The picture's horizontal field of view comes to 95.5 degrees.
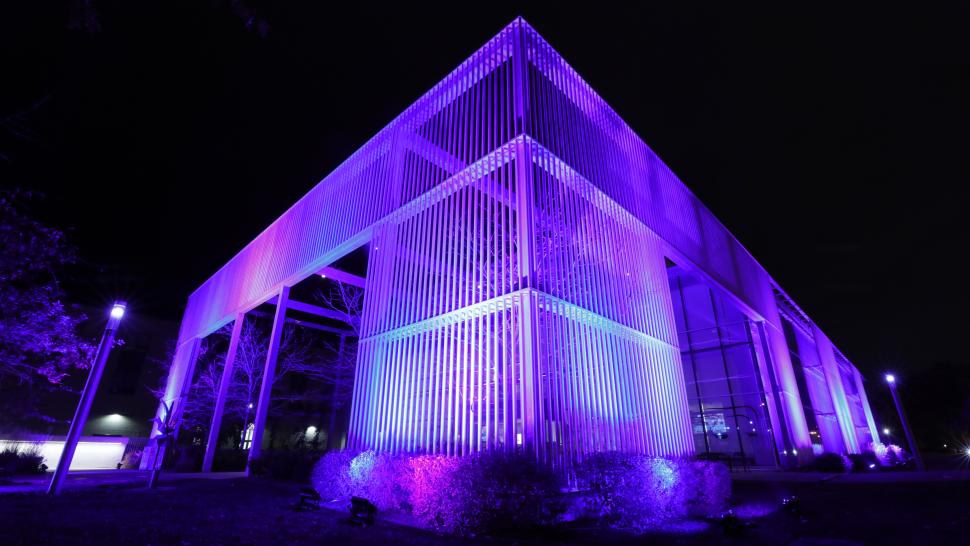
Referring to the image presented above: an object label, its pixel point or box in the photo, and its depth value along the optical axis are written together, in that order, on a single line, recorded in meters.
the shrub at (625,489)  6.89
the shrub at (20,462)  15.55
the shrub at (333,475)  9.19
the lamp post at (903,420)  18.78
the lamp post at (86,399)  9.61
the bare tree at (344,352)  20.61
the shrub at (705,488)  8.65
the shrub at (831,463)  17.94
